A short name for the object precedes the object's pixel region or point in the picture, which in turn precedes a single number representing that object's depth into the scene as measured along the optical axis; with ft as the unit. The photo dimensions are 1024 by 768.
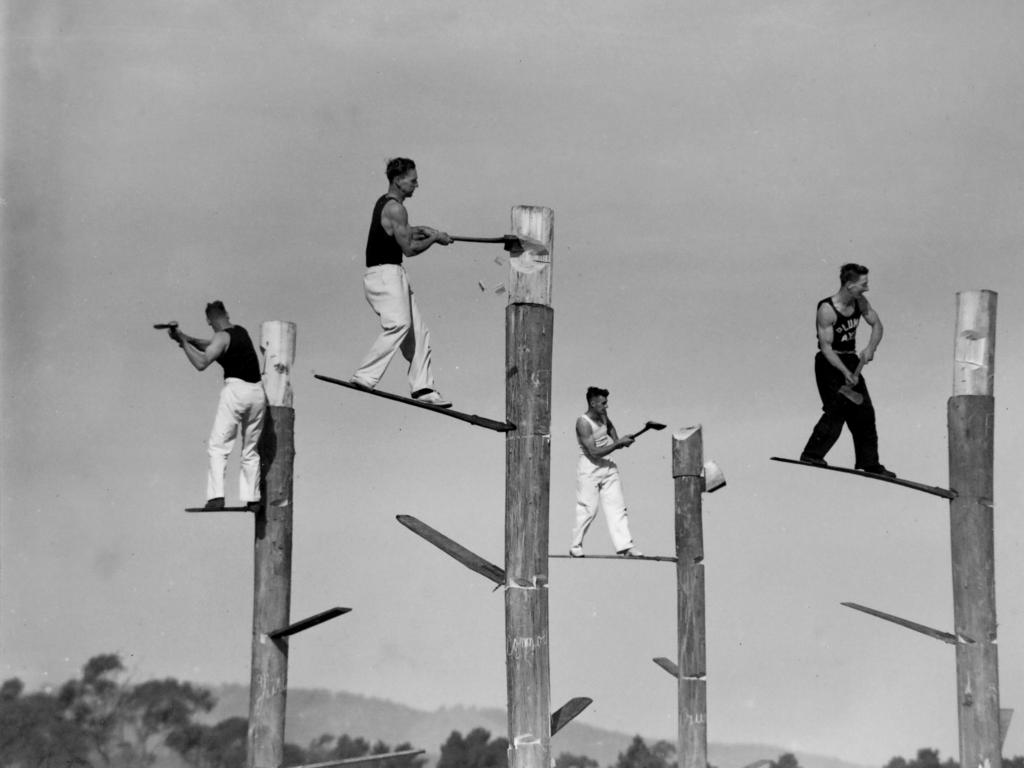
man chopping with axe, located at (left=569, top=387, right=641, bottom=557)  58.65
